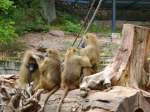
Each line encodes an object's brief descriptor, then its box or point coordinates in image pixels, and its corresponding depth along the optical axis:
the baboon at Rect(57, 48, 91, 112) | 7.34
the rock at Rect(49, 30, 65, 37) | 22.16
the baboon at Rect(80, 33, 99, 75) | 7.86
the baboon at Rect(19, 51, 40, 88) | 8.32
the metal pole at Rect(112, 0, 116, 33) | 22.69
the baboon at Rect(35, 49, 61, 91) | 7.81
